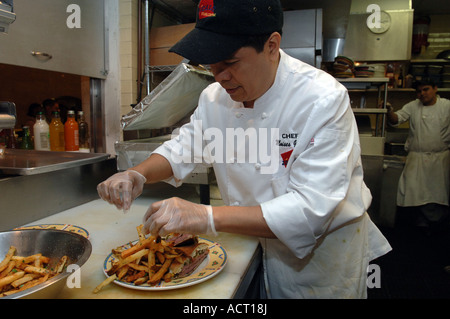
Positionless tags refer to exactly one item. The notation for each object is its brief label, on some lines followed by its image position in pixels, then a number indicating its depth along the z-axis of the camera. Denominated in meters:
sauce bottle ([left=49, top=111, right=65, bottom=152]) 2.66
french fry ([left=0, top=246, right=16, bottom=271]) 0.97
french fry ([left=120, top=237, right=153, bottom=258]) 1.06
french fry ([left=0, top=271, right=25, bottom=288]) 0.88
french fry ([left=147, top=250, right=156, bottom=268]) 1.02
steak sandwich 1.03
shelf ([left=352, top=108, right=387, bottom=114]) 4.31
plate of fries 0.95
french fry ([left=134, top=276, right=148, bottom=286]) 0.95
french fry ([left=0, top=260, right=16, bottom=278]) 0.95
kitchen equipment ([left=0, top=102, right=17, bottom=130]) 1.24
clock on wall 5.09
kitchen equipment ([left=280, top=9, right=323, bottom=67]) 3.01
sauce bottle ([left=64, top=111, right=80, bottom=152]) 2.67
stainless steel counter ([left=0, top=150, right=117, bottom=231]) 1.43
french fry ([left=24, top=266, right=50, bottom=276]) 0.96
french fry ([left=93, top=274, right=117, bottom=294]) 0.92
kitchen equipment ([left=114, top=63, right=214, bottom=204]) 1.90
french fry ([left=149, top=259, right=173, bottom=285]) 0.95
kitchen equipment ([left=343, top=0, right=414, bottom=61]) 5.03
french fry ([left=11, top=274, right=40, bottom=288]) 0.89
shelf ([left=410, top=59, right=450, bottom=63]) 5.84
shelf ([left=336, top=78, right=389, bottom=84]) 4.32
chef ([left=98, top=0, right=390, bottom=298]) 1.05
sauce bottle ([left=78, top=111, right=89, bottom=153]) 2.92
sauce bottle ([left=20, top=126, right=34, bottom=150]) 2.52
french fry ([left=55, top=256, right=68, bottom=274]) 0.97
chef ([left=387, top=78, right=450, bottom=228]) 4.81
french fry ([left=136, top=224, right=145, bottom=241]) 1.17
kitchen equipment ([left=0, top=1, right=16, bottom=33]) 1.16
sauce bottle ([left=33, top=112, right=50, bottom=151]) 2.49
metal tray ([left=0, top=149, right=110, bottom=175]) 1.41
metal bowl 1.04
